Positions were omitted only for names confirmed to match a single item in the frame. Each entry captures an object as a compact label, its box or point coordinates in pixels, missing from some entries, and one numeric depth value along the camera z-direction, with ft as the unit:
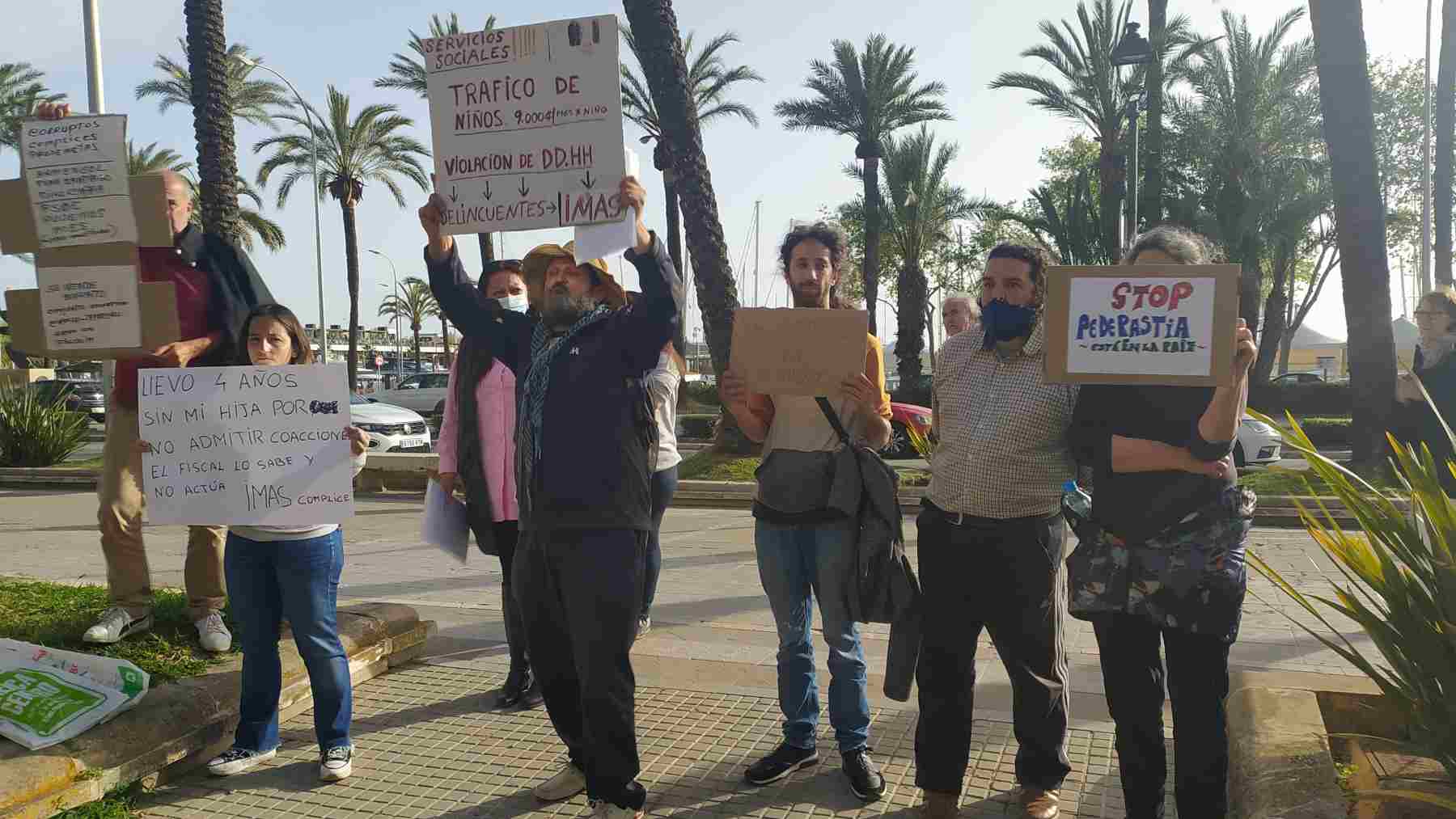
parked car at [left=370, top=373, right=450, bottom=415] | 98.02
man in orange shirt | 11.65
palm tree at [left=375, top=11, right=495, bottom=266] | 105.29
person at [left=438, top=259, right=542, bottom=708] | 15.03
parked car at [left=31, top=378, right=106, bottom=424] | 93.77
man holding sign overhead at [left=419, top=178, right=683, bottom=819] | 10.50
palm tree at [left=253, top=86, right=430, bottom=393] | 118.62
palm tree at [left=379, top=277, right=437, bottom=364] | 255.50
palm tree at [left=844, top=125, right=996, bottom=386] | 101.55
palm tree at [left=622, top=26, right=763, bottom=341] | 94.99
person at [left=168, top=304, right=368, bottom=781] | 12.29
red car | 44.14
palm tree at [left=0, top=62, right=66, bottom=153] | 108.06
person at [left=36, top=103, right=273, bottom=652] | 14.65
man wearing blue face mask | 10.55
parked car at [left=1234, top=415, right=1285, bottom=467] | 49.56
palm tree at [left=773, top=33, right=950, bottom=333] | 96.43
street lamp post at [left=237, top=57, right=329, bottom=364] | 105.29
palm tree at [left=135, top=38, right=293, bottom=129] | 109.09
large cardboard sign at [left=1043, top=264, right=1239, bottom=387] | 9.40
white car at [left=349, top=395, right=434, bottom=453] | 51.57
